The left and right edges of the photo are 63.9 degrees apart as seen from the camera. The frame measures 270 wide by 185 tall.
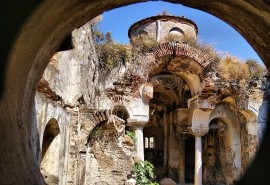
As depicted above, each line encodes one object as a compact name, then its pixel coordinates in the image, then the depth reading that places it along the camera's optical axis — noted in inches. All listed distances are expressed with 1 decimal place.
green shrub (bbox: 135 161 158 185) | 266.3
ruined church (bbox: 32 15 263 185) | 166.3
